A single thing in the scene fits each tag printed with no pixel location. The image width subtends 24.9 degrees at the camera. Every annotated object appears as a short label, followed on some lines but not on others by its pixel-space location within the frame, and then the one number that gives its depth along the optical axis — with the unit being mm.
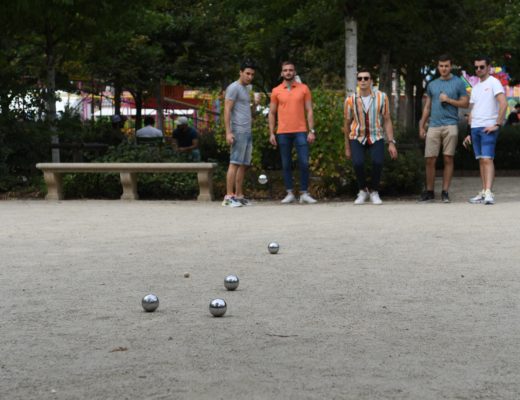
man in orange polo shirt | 14656
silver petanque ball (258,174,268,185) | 15083
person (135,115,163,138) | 20781
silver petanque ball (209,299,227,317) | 6105
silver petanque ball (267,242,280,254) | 9047
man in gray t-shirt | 14516
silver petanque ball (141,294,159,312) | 6273
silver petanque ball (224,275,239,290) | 7117
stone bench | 15641
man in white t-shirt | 14156
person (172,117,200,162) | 20953
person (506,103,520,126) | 33750
